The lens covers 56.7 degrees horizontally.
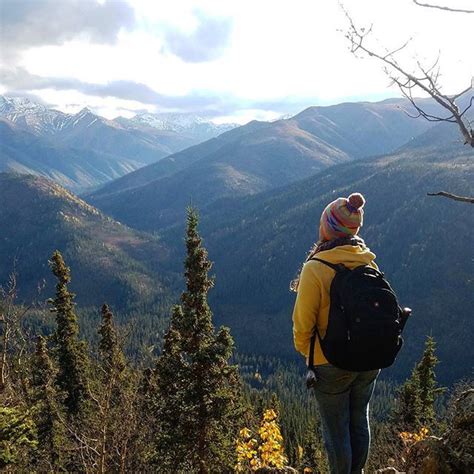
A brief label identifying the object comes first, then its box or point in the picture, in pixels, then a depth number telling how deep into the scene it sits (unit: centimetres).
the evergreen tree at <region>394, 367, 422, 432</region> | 2345
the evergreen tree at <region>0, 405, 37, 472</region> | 1035
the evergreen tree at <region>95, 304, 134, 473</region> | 959
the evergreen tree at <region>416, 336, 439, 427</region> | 2603
